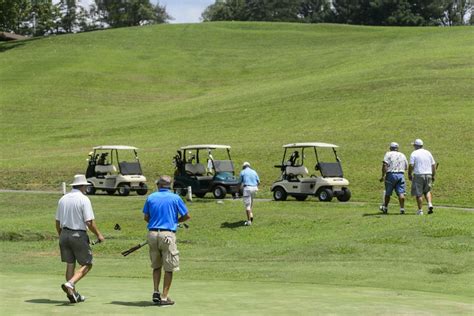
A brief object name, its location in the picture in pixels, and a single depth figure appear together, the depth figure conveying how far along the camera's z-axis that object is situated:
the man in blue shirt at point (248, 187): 26.42
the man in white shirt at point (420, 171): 24.46
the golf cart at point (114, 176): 37.75
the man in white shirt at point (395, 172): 25.17
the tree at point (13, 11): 94.12
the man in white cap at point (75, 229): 13.47
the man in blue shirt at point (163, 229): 13.15
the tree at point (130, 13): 161.12
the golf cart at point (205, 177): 35.00
